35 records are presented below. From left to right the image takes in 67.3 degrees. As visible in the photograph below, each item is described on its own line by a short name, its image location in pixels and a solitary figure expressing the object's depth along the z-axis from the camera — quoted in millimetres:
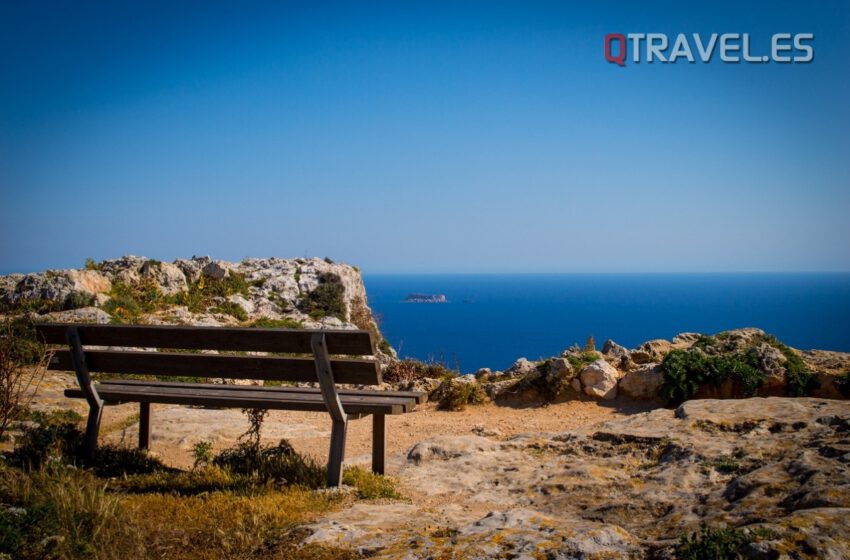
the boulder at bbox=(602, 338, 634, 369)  13097
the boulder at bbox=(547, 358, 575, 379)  11930
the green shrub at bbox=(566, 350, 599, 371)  12157
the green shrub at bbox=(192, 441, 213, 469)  6446
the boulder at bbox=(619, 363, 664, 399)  11172
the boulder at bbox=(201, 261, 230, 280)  24297
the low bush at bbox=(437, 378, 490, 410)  12016
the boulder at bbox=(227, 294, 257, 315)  22766
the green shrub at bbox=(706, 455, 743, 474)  5289
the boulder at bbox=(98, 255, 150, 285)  22266
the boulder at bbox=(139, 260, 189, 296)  22648
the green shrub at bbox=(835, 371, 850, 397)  10188
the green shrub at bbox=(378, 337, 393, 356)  24209
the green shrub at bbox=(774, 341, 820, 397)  10406
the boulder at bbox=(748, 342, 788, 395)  10633
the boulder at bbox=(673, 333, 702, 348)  15261
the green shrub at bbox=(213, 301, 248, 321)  21828
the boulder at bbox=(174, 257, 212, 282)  23831
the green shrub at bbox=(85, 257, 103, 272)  23344
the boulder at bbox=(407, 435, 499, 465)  7258
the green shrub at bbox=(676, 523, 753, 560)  3277
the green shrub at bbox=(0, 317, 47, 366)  12680
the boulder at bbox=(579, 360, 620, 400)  11664
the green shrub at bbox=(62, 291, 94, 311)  19141
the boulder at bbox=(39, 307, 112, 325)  16438
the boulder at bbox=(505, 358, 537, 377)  13953
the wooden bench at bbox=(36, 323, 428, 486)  5629
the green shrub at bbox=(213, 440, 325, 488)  5941
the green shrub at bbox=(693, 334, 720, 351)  12555
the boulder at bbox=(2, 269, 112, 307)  19453
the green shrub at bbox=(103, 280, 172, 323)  19094
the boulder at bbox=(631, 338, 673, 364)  13594
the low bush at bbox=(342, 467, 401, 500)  5668
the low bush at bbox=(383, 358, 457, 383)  15391
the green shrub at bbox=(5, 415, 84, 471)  6023
